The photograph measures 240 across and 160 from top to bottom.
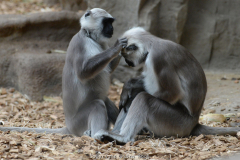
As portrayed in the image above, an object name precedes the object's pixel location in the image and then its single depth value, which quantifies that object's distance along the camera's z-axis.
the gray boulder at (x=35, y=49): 16.78
